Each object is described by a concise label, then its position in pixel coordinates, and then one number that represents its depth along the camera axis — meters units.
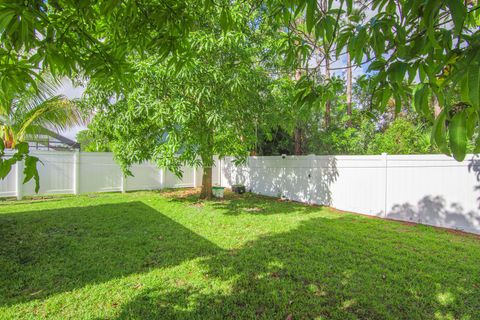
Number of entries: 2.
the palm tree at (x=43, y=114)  5.49
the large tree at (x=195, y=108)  5.70
